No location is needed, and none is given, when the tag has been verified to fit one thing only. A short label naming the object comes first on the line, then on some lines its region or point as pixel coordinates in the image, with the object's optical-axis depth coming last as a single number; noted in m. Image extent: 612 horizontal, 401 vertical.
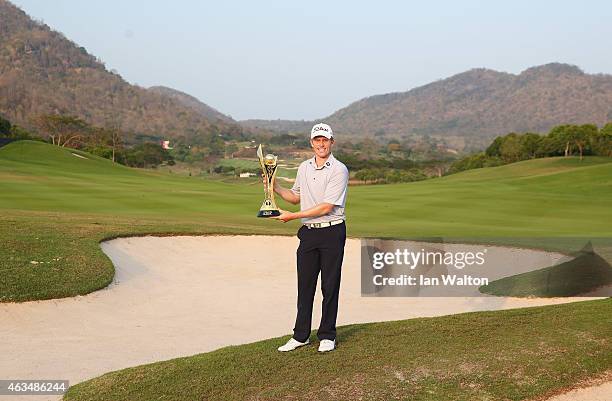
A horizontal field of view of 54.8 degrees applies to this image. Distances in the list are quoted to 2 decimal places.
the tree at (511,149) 83.44
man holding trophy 5.97
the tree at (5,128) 75.89
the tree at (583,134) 70.12
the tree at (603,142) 70.25
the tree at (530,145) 79.81
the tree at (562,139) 72.25
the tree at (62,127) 93.94
